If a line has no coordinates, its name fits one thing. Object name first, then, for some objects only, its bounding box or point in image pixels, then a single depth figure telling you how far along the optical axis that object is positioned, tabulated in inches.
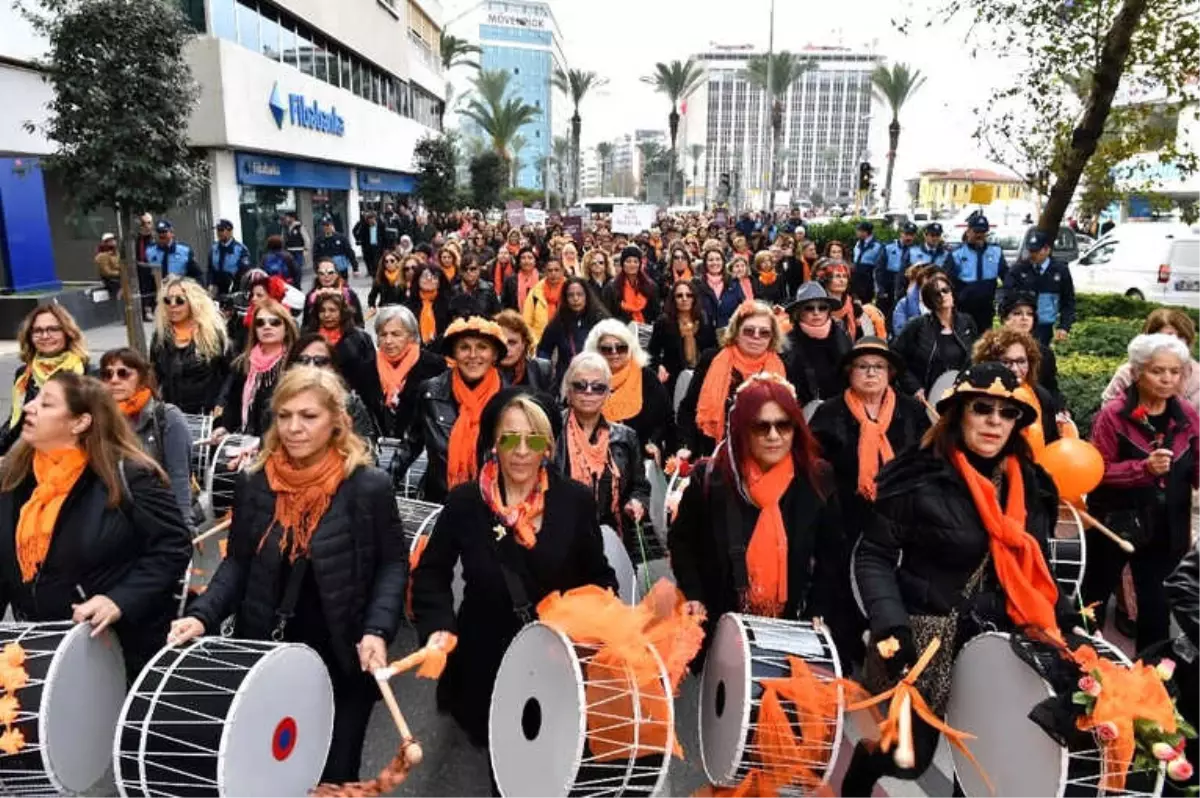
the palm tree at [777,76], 2038.3
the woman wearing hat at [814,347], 241.6
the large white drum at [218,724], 103.3
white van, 633.0
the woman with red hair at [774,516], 133.4
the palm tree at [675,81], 2212.1
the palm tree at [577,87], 2235.5
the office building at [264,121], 636.7
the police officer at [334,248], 596.3
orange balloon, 168.9
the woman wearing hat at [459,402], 191.5
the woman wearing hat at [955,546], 119.1
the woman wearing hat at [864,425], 174.9
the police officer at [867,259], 571.2
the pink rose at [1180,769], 91.2
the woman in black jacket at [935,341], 262.5
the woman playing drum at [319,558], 119.6
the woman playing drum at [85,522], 124.2
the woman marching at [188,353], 239.9
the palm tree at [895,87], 2031.3
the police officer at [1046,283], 390.0
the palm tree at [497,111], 2160.4
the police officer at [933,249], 481.1
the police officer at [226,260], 507.5
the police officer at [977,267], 421.4
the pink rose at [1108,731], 93.4
